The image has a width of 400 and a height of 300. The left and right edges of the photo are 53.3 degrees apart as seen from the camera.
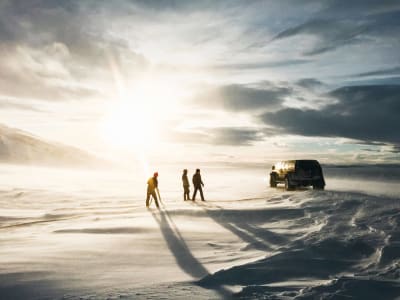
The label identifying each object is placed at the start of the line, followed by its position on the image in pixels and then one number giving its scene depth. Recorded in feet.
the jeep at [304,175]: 88.63
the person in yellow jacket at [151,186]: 65.57
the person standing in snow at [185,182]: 77.77
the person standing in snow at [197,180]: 76.54
